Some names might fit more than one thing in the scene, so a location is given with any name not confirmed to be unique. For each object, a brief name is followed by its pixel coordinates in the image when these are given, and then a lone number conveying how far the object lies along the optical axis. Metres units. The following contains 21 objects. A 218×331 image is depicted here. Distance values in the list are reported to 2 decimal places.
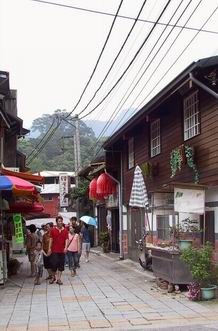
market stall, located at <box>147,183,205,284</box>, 12.23
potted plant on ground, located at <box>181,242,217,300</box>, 11.09
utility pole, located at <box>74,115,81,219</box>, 33.28
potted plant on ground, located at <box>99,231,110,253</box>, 28.06
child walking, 14.79
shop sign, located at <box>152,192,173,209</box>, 15.83
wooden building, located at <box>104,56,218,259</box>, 12.82
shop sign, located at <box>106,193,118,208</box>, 25.83
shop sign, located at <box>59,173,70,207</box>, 39.50
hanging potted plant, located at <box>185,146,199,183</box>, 13.83
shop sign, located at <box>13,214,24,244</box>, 15.85
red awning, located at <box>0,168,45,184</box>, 14.40
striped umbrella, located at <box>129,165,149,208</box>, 17.41
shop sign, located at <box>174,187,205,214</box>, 12.68
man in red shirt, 14.77
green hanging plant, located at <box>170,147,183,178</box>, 14.52
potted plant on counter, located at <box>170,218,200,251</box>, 12.62
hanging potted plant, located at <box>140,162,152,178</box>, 18.03
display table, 12.21
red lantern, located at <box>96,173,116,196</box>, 25.30
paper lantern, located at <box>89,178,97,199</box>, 26.77
